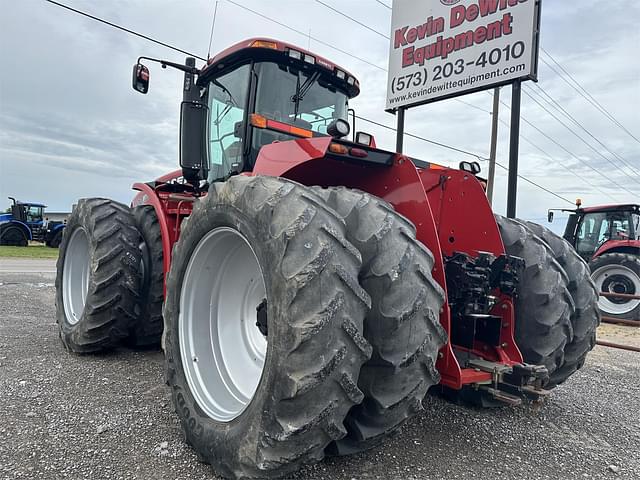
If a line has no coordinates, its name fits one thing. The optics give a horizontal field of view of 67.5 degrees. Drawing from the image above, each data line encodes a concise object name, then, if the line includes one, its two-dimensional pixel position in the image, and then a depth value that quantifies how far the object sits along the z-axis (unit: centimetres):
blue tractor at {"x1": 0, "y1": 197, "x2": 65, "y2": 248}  2477
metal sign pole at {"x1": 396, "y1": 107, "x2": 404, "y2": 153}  831
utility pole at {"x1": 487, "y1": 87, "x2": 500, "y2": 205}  1429
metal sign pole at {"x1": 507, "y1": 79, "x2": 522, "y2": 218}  646
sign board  629
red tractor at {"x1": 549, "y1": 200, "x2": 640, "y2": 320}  1085
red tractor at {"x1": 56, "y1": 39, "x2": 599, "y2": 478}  208
